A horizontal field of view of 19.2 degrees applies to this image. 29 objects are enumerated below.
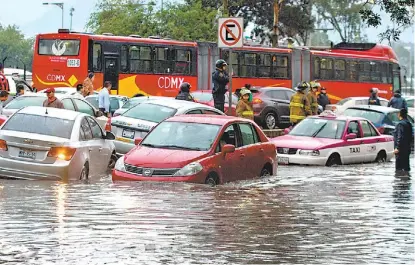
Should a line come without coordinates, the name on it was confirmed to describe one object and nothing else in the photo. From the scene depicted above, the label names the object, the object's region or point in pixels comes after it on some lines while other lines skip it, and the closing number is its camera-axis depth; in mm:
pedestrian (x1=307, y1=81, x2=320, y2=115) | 31250
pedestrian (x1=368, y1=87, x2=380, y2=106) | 39375
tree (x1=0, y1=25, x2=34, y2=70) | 118925
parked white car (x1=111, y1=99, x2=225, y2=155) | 24312
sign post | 24344
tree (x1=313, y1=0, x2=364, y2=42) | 113994
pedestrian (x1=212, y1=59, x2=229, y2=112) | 27833
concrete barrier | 35281
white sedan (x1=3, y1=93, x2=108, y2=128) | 26016
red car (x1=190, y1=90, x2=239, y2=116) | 37612
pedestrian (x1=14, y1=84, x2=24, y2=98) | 31598
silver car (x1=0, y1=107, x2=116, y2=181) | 19219
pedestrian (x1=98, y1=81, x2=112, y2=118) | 29953
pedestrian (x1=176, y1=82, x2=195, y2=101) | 28953
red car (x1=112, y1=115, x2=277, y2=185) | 18734
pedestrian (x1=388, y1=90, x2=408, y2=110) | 38834
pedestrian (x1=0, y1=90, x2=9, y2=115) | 26048
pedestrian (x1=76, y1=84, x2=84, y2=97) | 33059
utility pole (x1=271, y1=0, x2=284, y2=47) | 57894
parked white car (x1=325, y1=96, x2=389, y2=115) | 43344
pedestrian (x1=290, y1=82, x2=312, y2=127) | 30859
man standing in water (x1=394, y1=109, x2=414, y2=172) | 24859
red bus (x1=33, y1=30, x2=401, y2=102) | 42844
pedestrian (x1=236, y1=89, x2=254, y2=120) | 27266
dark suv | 41375
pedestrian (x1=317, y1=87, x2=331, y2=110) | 37062
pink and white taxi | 27141
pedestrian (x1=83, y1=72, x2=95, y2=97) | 34188
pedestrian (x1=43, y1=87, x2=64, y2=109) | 24219
